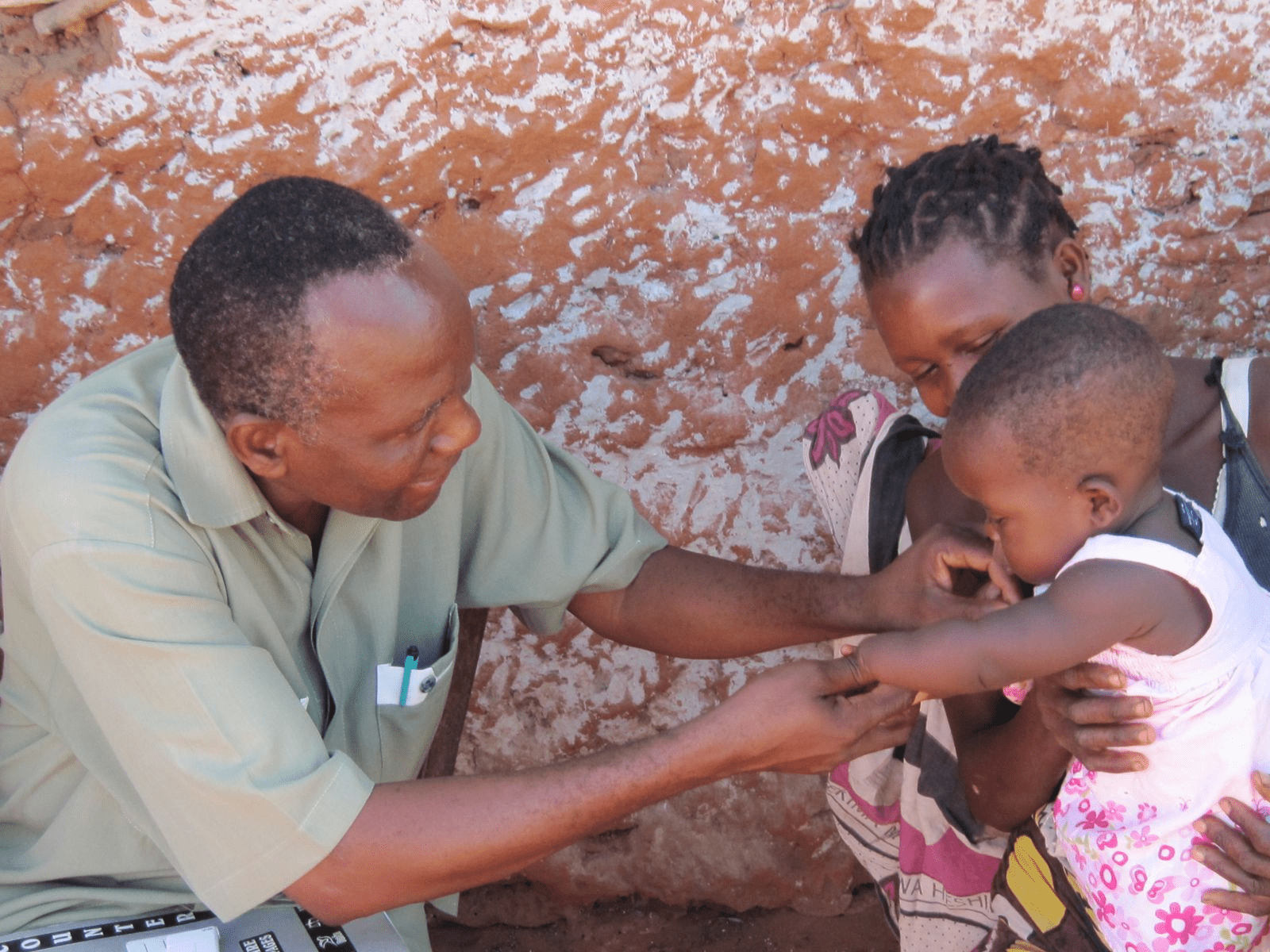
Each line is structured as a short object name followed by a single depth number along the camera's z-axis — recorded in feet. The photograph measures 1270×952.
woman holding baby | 5.90
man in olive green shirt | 5.10
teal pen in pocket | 6.31
